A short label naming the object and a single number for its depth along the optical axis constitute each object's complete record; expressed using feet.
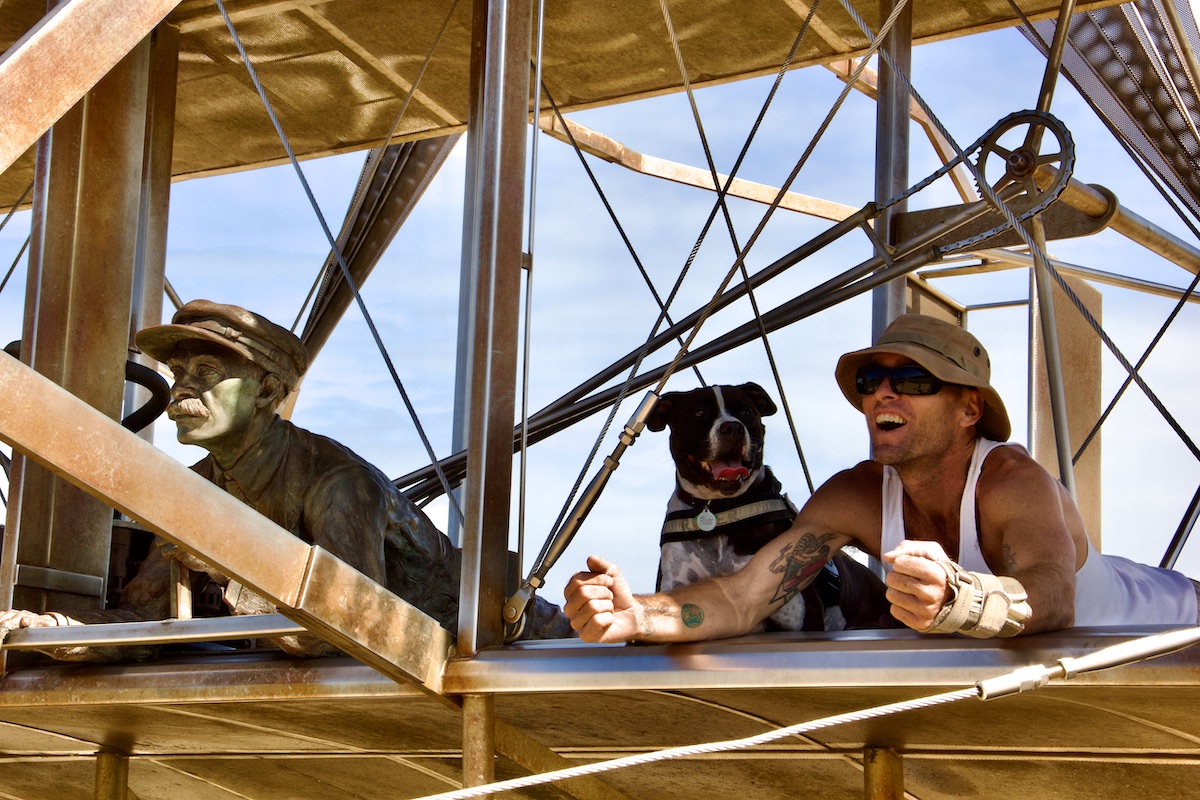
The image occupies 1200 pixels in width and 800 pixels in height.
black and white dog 16.08
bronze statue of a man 16.05
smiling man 12.31
